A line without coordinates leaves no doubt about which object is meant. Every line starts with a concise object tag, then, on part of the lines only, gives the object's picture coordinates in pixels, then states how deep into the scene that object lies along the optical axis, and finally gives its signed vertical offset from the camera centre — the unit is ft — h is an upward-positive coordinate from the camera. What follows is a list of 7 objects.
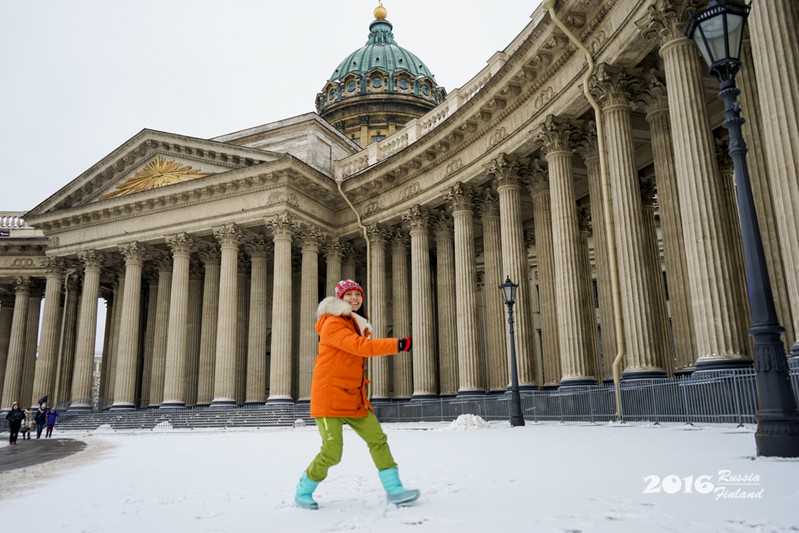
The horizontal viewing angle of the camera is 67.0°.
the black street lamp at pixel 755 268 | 21.56 +4.43
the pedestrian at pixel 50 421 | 85.50 -2.03
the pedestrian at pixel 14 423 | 69.82 -1.69
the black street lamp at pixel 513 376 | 55.77 +1.55
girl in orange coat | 16.44 +0.02
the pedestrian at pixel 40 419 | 83.08 -1.61
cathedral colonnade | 45.50 +21.54
